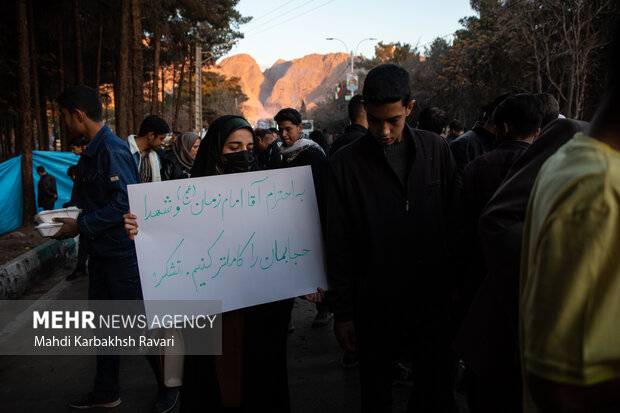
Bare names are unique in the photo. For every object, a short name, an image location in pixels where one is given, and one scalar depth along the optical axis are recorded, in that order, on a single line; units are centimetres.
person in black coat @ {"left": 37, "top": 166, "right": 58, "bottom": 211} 931
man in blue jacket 285
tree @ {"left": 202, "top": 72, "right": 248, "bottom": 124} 5018
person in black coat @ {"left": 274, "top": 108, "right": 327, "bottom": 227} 322
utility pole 3103
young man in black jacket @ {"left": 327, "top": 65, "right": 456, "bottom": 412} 199
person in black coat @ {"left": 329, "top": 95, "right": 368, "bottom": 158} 438
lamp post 3063
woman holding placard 210
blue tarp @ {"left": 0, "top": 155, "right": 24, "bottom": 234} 910
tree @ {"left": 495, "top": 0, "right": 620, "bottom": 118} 1561
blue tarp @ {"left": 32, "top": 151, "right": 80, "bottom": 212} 1035
